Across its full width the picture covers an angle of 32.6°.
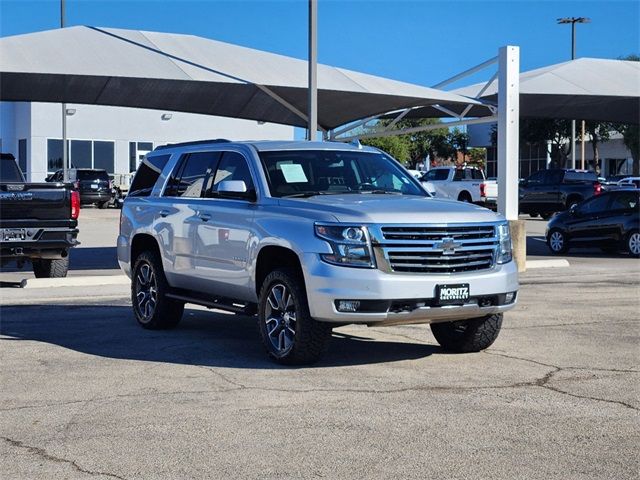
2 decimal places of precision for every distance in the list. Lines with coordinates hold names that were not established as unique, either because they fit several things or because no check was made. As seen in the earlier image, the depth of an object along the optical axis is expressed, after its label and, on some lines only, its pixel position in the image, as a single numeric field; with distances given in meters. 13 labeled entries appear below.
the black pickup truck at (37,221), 15.67
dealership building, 61.66
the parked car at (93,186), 52.22
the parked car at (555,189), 39.66
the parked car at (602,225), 23.91
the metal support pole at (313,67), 20.11
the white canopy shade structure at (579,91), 22.52
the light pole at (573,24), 68.31
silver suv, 8.73
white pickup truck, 42.41
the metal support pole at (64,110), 48.28
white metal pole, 19.36
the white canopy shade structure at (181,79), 18.62
